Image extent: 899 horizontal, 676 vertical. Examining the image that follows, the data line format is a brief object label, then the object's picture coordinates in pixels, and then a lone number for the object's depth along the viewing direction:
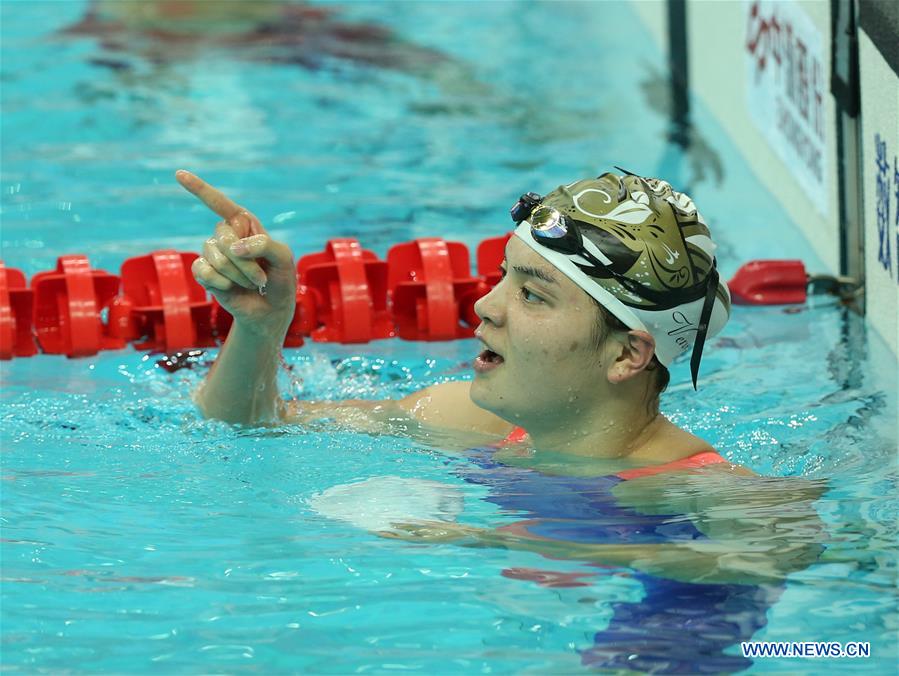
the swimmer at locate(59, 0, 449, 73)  15.07
